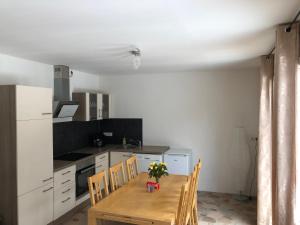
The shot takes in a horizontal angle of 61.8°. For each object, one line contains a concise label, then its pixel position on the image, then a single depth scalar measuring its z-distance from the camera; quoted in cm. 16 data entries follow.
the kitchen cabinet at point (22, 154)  285
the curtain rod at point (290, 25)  198
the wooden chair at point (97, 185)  259
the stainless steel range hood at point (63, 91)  402
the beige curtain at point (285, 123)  201
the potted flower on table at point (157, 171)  305
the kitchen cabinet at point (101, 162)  457
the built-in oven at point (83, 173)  404
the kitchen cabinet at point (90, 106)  459
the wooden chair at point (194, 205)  296
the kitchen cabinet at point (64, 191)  352
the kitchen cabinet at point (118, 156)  481
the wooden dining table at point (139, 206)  227
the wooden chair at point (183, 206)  219
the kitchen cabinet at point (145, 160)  461
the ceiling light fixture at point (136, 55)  295
